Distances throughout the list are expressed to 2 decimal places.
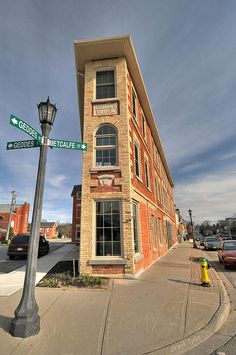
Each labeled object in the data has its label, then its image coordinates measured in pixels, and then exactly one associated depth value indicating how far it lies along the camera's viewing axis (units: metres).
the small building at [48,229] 81.72
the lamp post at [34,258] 3.94
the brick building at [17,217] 52.38
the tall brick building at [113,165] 8.57
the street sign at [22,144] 4.93
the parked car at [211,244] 26.85
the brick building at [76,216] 39.81
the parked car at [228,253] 12.03
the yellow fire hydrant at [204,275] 7.47
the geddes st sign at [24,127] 4.41
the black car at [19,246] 14.45
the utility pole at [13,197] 42.06
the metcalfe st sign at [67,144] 5.13
